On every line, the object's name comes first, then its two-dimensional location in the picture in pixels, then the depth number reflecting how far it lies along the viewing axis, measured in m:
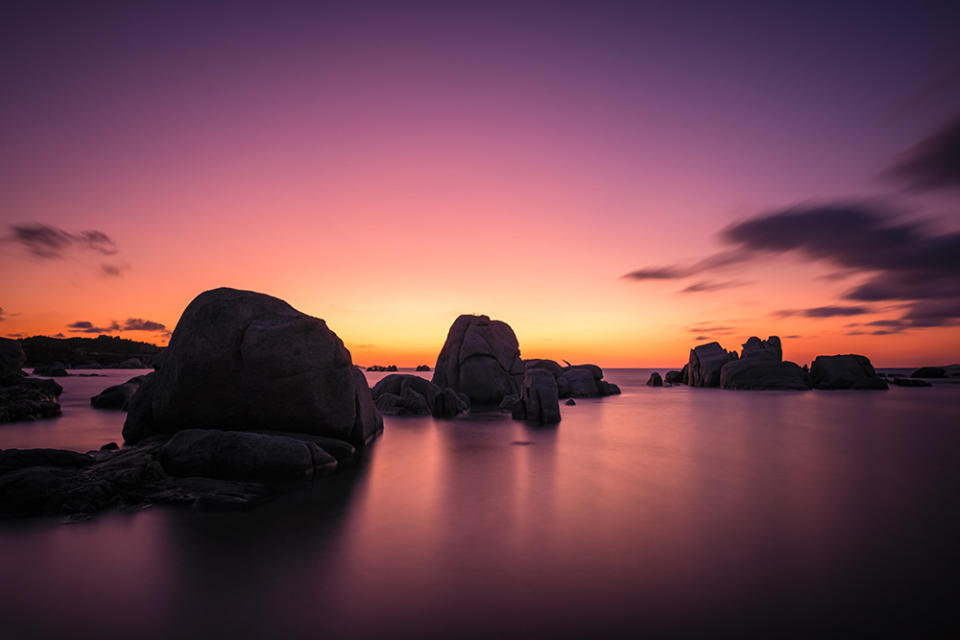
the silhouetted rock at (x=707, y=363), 55.22
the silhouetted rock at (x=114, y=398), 22.47
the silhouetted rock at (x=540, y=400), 19.27
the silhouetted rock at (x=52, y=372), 58.94
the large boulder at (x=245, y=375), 10.89
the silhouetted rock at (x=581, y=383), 36.75
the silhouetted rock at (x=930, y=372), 82.25
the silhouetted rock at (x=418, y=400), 21.73
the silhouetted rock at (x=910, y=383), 54.42
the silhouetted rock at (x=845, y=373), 48.00
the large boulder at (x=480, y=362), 30.88
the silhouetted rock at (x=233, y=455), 8.65
